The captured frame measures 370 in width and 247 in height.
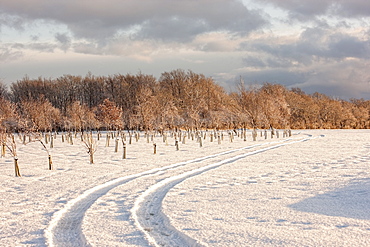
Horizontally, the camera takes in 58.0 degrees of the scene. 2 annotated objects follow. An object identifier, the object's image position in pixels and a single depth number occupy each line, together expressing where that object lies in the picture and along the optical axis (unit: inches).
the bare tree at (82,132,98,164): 778.8
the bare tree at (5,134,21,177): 625.9
